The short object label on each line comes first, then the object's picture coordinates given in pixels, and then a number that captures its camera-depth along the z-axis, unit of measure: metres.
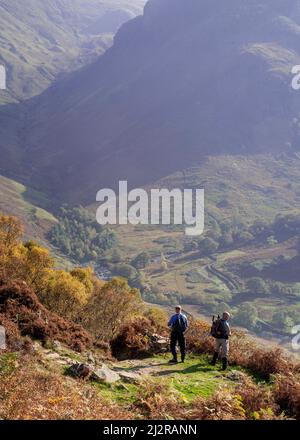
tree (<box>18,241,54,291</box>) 33.97
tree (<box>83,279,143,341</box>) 25.86
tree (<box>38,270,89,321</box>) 29.31
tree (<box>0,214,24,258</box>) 42.23
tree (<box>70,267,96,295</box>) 43.60
